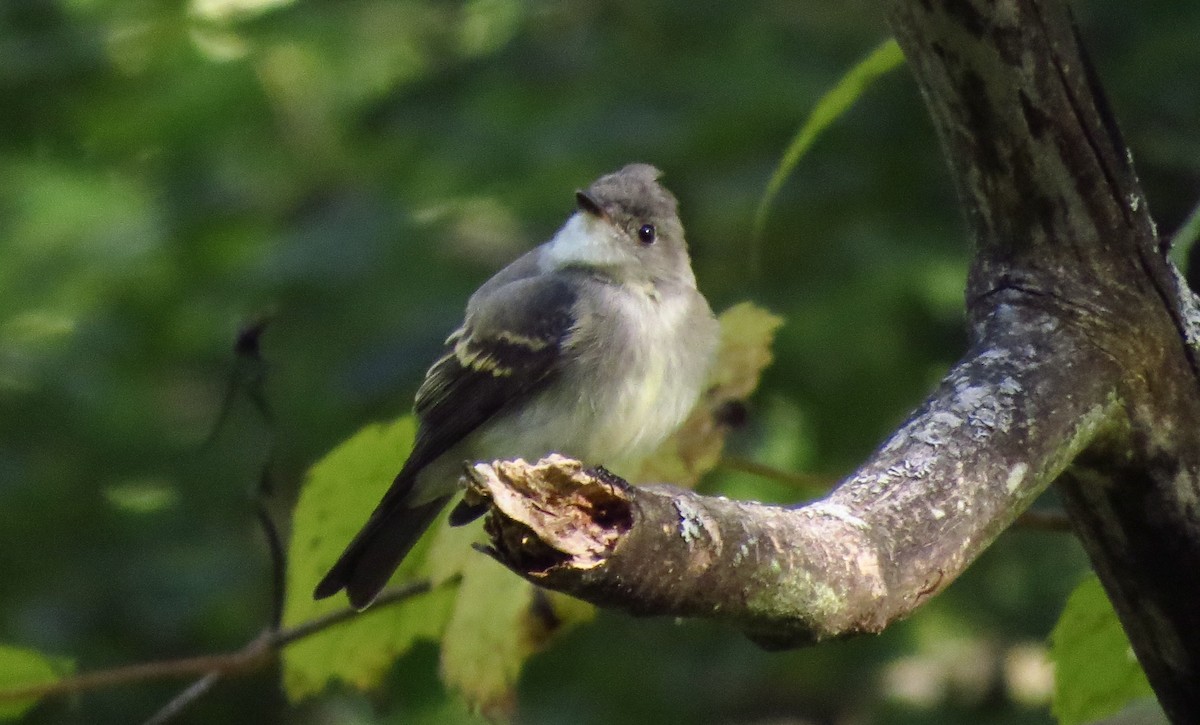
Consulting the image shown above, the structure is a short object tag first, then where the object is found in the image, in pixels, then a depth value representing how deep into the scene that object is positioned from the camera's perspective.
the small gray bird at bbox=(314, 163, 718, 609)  6.70
